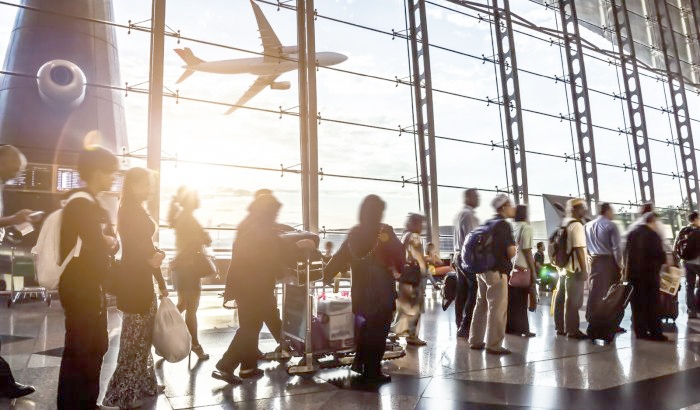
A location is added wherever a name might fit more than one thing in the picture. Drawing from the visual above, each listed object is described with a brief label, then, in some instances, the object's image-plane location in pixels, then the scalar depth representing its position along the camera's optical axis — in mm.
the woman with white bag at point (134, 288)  2275
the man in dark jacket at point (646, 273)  4379
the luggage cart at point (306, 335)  3080
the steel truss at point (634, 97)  12703
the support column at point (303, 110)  7766
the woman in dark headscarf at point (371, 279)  2910
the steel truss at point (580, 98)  11609
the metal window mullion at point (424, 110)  9234
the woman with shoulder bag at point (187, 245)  3348
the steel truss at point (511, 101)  10445
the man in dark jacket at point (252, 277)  2857
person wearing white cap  3689
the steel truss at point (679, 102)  13773
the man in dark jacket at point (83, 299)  1973
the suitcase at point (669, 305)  5188
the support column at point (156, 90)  6484
